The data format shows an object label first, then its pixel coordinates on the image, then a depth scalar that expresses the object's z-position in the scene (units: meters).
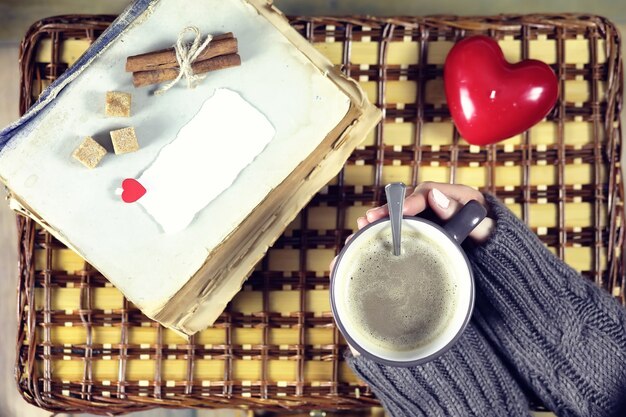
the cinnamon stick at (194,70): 0.67
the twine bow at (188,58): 0.67
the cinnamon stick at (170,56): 0.67
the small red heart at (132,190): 0.67
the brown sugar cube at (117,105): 0.67
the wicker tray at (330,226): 0.82
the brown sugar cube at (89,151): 0.66
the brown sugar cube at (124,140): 0.66
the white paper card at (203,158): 0.67
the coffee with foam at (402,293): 0.65
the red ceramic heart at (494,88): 0.76
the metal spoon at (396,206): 0.62
